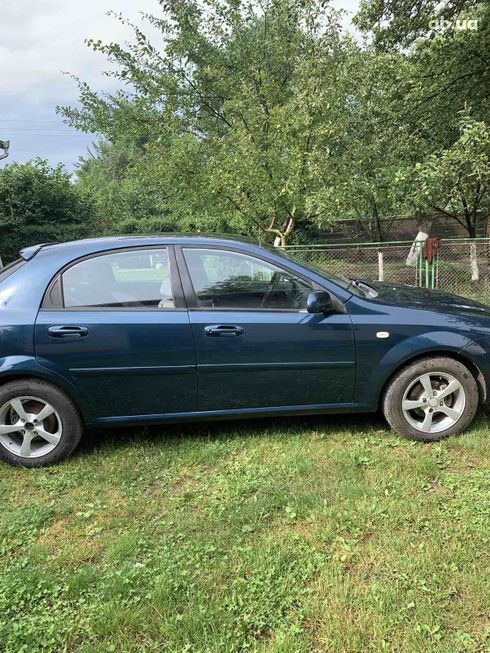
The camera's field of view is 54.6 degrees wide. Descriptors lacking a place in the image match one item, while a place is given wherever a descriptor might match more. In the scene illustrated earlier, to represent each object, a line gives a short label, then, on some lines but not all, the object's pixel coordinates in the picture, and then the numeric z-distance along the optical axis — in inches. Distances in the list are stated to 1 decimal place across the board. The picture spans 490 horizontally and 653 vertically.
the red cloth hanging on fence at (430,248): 328.6
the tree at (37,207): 742.5
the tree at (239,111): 350.9
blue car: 126.6
